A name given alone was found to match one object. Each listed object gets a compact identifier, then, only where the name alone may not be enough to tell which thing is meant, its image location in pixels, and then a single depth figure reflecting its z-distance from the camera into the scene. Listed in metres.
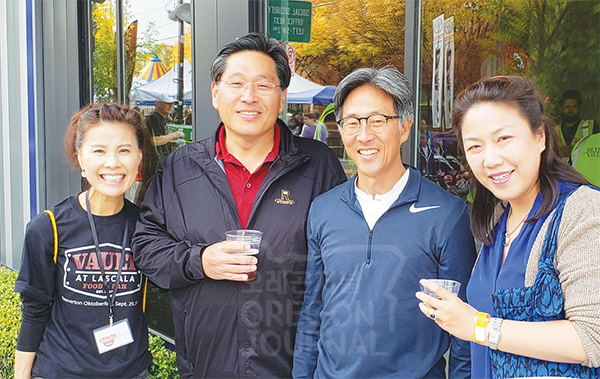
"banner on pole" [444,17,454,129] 4.98
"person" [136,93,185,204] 5.05
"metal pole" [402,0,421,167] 3.42
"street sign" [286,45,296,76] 5.24
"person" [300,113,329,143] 6.10
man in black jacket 2.59
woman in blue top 1.67
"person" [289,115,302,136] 5.71
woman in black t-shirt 2.65
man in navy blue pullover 2.21
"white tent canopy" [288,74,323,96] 5.64
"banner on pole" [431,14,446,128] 4.54
